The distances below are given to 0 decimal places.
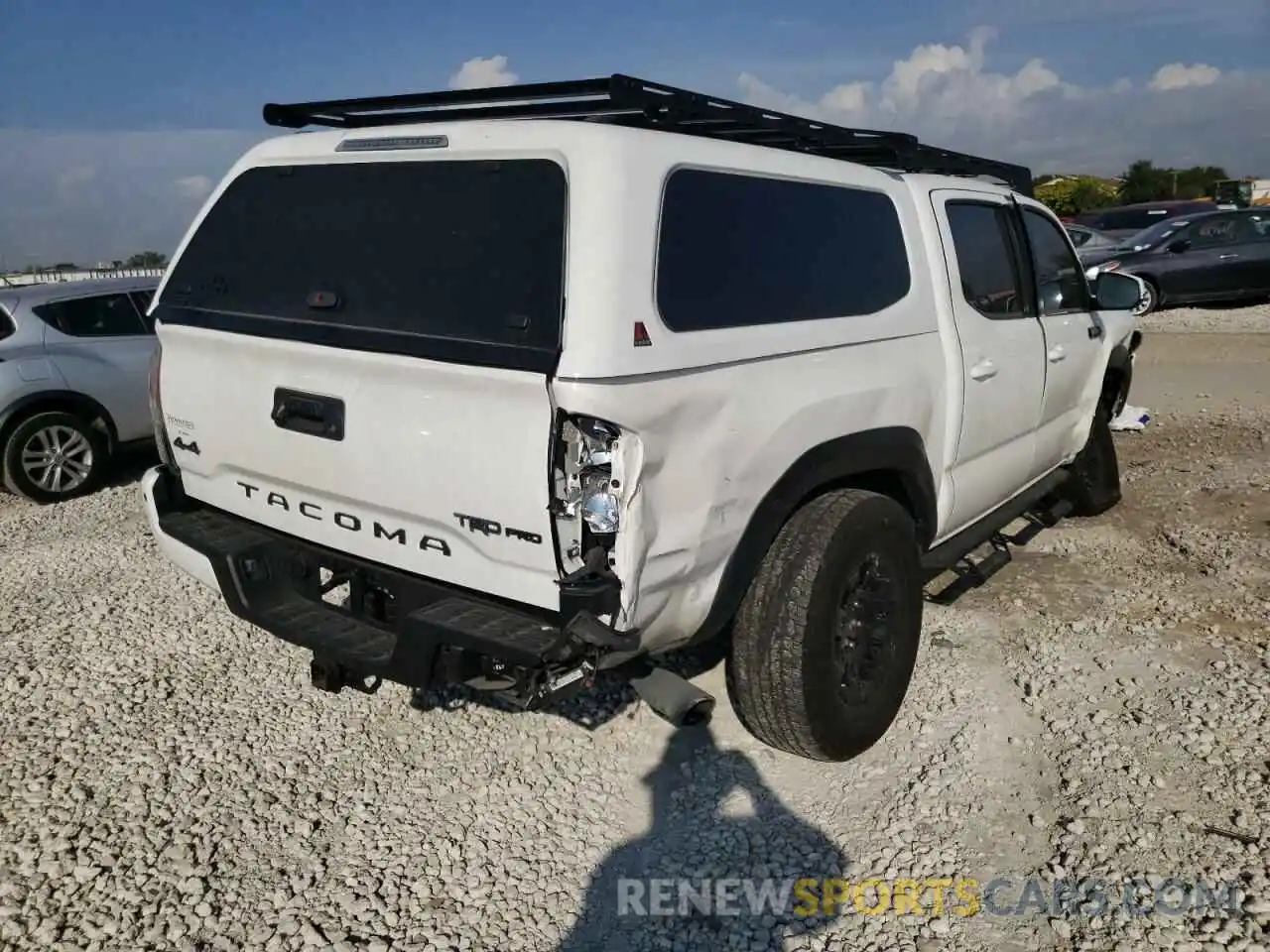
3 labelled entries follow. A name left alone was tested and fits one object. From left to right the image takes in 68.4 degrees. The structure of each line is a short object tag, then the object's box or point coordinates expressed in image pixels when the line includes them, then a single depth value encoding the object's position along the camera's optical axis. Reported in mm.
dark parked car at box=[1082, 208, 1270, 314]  14641
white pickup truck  2383
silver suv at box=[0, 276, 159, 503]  6598
